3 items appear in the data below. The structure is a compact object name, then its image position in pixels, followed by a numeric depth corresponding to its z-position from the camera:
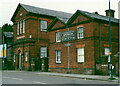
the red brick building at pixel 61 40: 25.81
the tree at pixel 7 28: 85.66
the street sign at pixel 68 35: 28.59
